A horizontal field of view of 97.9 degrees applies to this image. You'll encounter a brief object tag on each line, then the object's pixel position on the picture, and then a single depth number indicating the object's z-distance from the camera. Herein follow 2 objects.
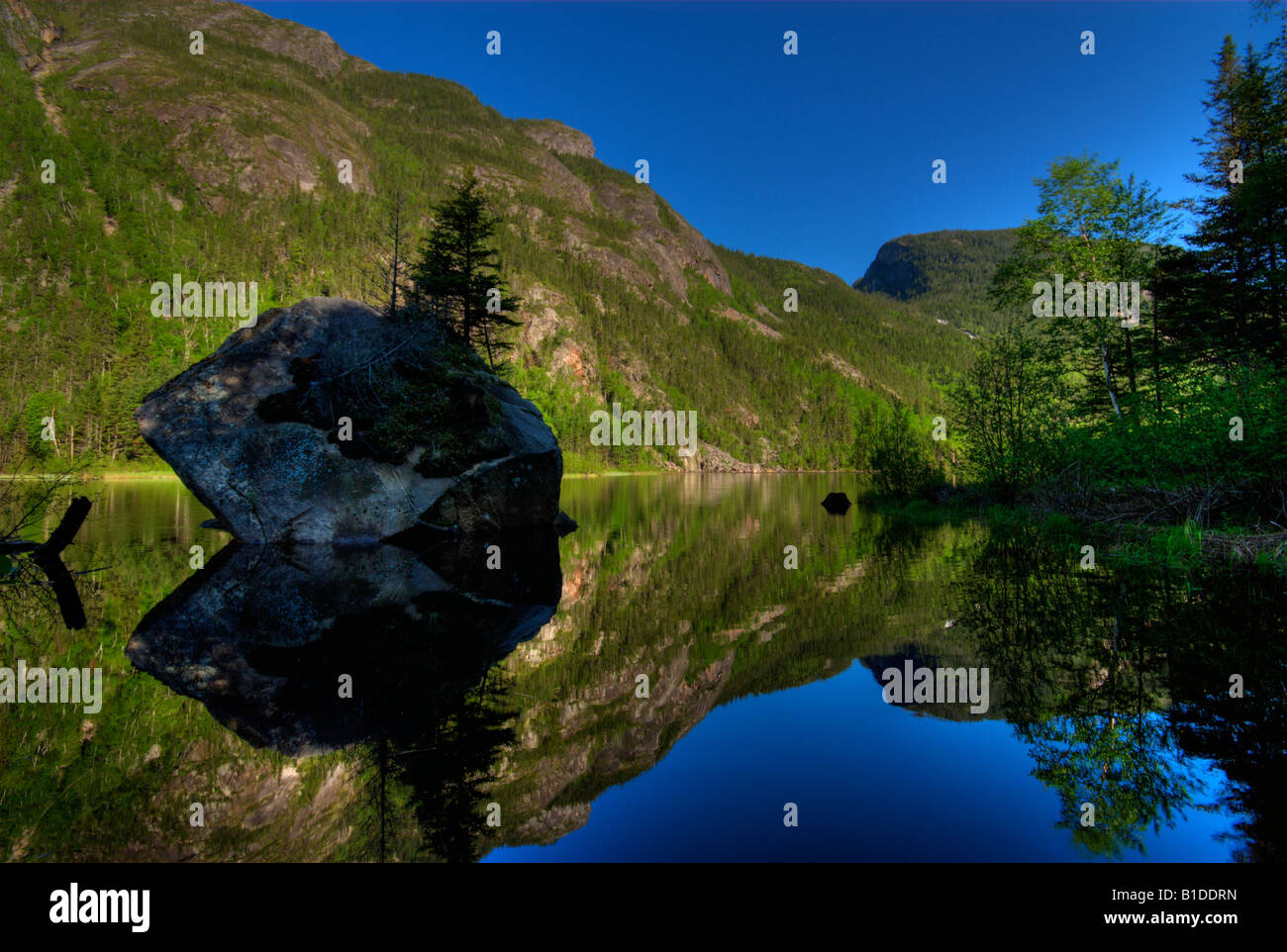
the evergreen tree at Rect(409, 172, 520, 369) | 27.17
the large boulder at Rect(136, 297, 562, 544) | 14.95
